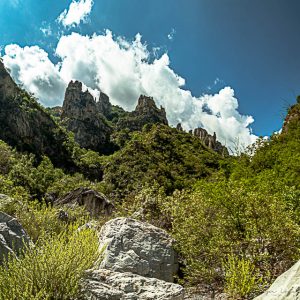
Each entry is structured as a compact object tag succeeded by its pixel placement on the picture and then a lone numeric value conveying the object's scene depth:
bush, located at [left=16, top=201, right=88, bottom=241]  11.05
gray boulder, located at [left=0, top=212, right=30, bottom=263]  6.63
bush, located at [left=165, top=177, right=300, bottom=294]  8.12
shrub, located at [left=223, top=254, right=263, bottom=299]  6.80
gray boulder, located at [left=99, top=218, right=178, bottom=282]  7.85
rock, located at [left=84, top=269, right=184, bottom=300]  5.61
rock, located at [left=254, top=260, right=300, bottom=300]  4.08
